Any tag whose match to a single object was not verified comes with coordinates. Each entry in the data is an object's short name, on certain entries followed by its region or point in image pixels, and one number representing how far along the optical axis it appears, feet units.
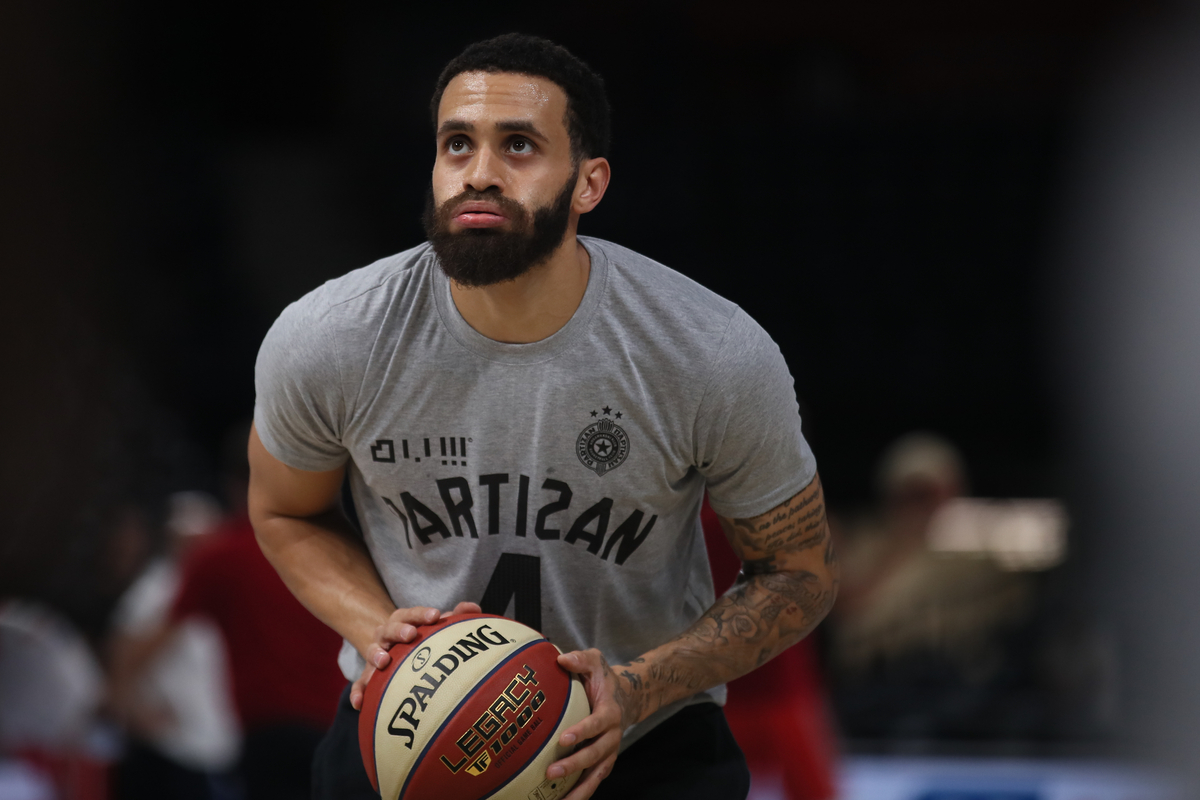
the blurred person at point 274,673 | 27.68
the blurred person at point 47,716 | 34.86
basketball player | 12.66
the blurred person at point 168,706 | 34.01
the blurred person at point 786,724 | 26.37
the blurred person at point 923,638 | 44.52
